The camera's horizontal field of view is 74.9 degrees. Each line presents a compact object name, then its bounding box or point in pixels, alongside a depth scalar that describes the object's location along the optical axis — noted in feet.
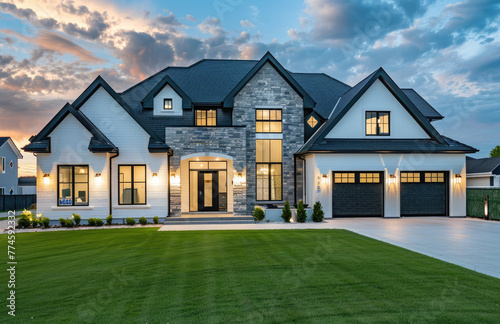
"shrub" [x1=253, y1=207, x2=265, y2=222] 55.98
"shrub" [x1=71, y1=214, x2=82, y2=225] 52.65
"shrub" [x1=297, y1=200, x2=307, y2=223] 54.90
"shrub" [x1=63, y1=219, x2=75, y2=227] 51.70
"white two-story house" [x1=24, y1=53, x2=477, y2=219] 55.21
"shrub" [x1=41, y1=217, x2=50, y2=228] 50.90
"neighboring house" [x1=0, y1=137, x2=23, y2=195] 114.62
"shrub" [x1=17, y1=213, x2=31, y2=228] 50.96
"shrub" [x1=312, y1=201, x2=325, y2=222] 55.26
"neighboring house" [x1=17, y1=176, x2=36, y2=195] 137.08
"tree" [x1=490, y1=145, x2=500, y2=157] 181.88
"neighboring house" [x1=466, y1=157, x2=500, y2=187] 81.66
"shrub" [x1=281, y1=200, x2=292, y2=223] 55.72
